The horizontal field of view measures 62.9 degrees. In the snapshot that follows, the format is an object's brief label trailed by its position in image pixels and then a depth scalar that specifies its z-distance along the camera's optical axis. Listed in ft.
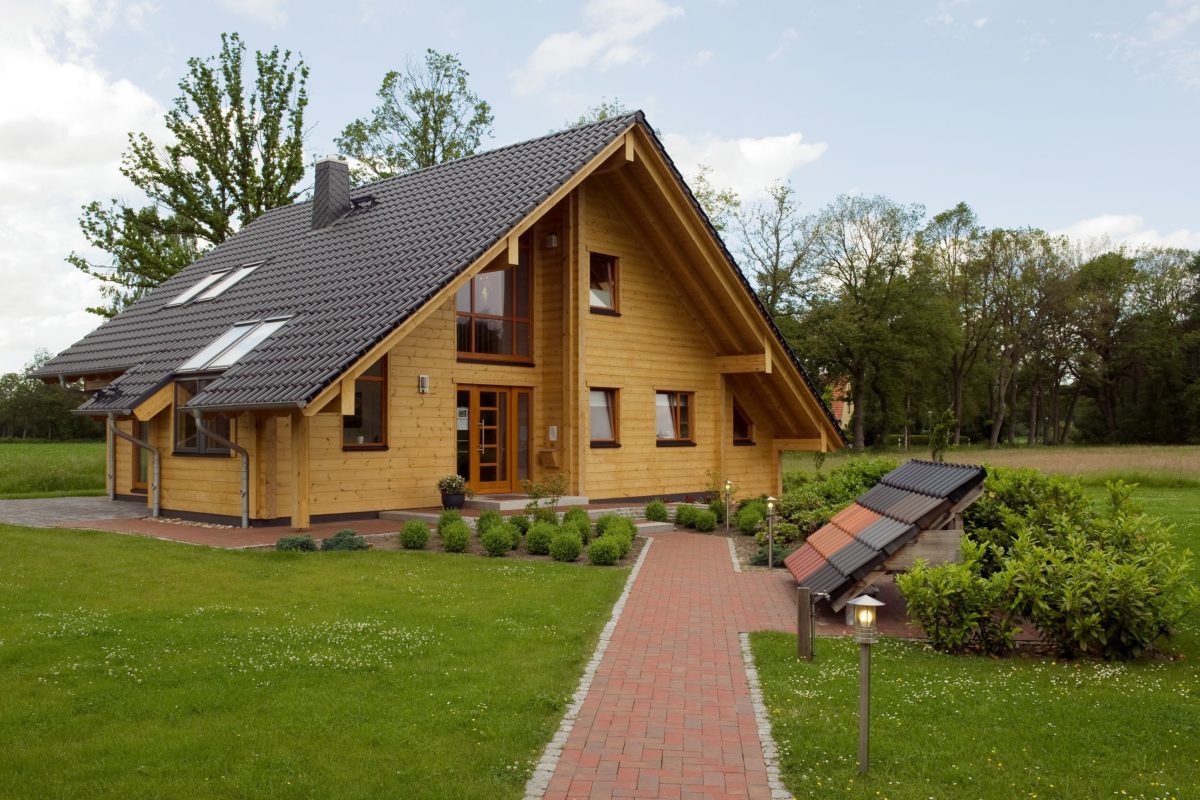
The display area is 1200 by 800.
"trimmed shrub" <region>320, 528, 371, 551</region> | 40.37
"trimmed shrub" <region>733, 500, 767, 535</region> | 50.37
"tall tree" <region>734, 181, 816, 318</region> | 157.28
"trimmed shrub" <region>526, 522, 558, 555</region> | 41.70
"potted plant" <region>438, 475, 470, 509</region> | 51.62
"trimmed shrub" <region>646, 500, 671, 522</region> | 54.70
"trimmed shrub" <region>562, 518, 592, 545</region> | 43.23
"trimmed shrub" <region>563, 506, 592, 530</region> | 45.32
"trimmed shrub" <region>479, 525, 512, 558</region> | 40.75
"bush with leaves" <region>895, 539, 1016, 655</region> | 24.47
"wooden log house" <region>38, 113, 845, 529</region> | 47.29
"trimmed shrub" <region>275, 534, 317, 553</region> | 39.60
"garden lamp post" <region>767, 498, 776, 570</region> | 39.47
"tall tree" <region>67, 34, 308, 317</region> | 88.99
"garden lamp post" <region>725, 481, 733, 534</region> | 52.65
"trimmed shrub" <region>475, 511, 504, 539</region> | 43.51
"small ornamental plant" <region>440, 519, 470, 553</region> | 41.29
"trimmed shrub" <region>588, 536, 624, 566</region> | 39.45
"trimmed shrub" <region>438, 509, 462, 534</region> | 43.24
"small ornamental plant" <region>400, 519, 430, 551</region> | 41.86
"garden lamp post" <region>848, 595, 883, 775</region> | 16.22
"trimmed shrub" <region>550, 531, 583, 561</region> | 40.24
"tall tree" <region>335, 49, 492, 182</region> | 115.85
